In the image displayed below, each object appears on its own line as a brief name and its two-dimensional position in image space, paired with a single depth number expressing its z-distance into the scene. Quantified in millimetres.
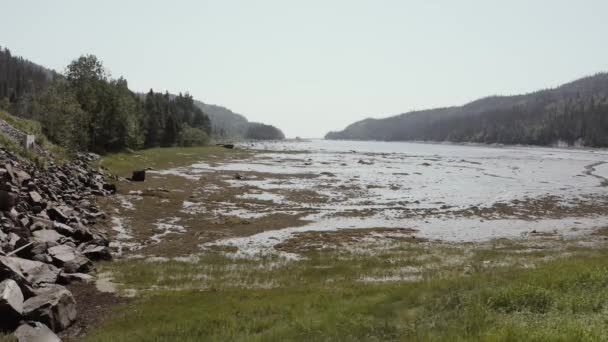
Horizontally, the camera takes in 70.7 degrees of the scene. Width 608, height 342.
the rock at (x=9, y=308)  12992
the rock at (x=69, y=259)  19844
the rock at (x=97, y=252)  23688
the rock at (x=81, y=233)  25703
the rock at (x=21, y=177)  27762
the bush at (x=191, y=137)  147750
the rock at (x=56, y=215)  26936
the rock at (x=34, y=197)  26641
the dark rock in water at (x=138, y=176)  57381
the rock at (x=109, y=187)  45938
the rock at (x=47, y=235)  21812
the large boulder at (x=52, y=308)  13680
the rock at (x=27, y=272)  14719
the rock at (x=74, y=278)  18609
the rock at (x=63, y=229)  24531
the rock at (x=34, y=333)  12344
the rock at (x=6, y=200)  22625
